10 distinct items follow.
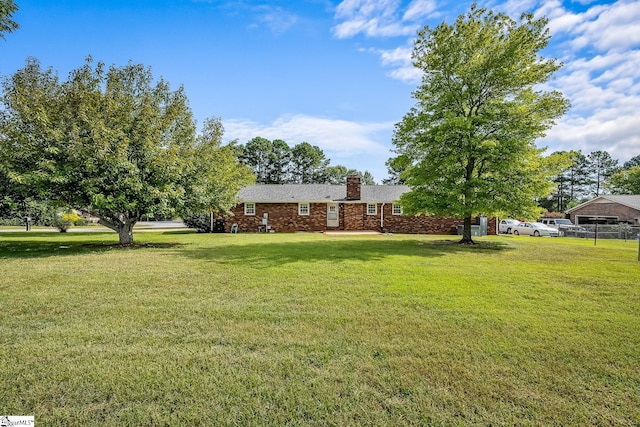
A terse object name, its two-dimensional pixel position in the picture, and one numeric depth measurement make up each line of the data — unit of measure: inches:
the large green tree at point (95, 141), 473.1
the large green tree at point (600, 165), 2586.1
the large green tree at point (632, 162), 2770.7
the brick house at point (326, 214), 995.3
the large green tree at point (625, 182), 1941.4
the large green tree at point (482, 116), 559.2
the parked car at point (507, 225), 1117.7
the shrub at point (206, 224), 989.2
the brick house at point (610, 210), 1215.6
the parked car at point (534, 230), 1008.9
